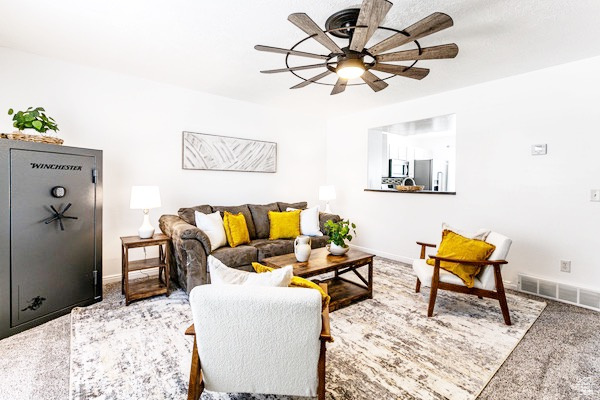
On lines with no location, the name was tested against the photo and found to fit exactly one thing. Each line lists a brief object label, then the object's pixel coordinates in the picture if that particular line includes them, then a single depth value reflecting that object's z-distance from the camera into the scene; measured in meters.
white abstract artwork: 4.07
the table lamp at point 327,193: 4.96
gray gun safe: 2.32
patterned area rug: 1.75
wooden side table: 2.91
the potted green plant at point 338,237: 3.06
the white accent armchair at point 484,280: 2.54
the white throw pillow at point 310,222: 4.20
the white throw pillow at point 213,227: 3.33
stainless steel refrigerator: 5.55
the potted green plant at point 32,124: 2.45
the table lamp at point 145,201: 3.09
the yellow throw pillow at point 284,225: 4.08
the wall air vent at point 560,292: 2.95
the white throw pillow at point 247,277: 1.42
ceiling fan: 1.68
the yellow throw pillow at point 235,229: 3.51
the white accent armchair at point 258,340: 1.25
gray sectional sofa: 2.96
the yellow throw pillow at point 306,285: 1.57
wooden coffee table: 2.73
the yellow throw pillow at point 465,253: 2.64
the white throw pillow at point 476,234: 2.96
